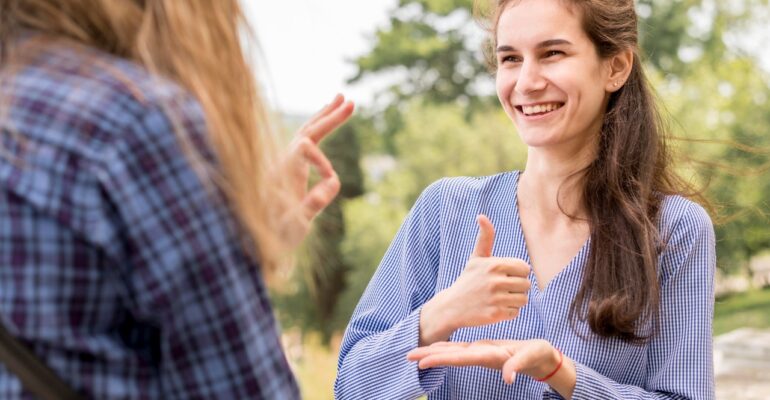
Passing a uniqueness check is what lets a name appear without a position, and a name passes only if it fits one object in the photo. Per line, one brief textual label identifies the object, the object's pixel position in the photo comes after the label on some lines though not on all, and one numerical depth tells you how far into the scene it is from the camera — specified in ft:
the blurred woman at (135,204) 2.87
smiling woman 5.25
